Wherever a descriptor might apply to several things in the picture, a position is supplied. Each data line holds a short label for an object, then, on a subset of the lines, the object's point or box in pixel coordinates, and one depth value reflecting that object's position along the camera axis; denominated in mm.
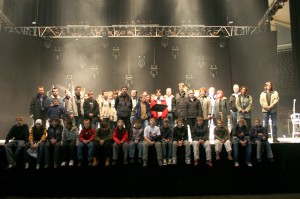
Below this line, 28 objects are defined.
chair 9117
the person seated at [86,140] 6777
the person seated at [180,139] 6836
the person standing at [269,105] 7500
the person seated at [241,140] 6871
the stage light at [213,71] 12752
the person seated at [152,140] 6824
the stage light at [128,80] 12750
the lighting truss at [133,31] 12023
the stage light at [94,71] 12789
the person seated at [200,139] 6844
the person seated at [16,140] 6787
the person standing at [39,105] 7859
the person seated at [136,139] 6863
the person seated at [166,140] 6895
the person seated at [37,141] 6789
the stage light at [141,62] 12836
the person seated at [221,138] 6895
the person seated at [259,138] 6891
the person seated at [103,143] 6812
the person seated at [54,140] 6758
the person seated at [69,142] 6801
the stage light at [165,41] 12266
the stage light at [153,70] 12883
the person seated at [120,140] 6824
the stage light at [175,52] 12891
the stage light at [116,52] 12789
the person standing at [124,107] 7523
